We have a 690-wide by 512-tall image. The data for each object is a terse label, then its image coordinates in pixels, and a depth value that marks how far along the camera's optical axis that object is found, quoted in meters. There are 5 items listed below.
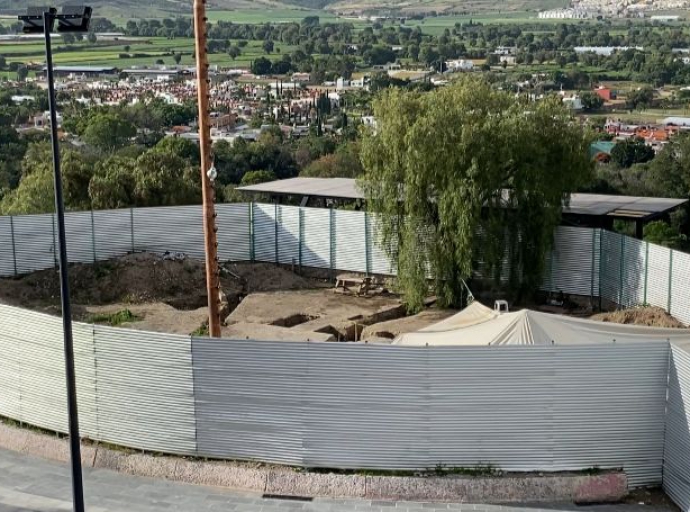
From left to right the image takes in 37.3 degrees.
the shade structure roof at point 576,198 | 27.14
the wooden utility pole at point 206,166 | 18.98
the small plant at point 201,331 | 23.61
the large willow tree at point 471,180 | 25.09
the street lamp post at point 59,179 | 11.92
